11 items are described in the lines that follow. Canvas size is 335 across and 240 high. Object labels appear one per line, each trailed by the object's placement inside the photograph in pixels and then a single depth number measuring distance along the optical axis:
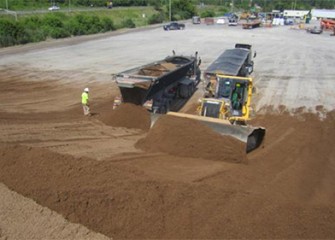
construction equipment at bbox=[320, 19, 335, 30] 69.88
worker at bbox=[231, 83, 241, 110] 15.38
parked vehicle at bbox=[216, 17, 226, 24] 86.94
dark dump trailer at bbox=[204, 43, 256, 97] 17.02
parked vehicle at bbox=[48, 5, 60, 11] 79.91
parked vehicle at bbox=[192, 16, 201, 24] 85.53
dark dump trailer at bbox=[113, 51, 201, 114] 15.27
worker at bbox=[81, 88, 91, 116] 16.84
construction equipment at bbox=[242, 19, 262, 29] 72.50
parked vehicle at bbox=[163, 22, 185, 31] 66.75
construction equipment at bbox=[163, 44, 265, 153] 12.58
